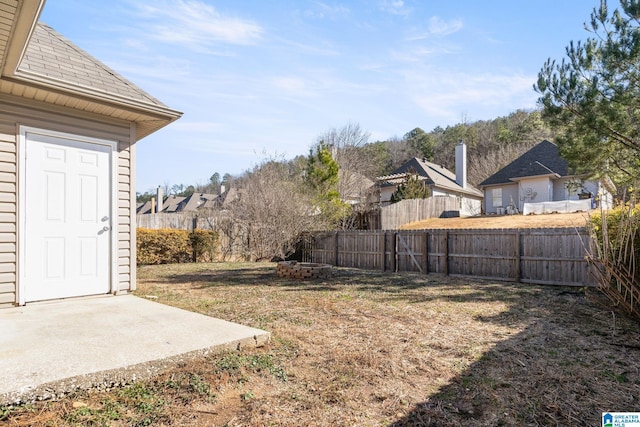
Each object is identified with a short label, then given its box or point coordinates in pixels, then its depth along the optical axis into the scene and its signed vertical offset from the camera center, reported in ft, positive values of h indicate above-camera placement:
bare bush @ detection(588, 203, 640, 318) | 15.51 -2.03
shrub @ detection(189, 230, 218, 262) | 44.29 -2.74
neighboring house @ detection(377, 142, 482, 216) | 83.69 +9.12
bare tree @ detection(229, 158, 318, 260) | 45.32 +0.46
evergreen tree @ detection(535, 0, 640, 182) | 23.61 +8.38
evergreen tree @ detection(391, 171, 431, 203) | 66.59 +5.45
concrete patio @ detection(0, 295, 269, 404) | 7.82 -3.29
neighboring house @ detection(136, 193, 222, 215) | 134.30 +6.75
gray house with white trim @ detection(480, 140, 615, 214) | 71.26 +7.58
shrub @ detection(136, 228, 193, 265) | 40.24 -2.81
